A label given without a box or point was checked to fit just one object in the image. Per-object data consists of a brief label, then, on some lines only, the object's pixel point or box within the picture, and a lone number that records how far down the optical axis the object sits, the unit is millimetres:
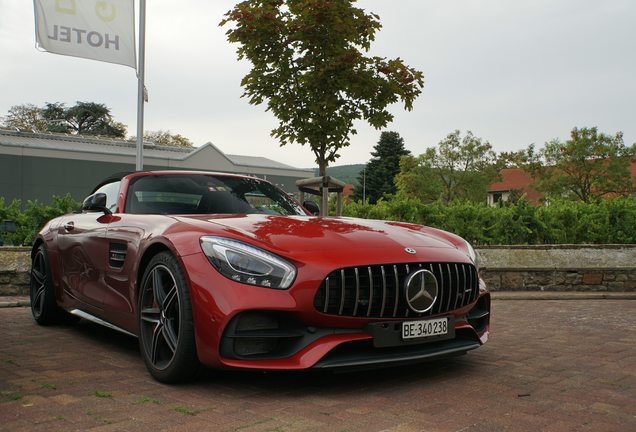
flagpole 12237
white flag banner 11195
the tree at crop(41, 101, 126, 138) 80000
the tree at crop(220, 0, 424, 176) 9406
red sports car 3395
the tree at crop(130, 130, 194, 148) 74875
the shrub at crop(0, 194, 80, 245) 8758
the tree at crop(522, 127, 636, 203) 55312
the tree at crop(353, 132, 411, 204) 81875
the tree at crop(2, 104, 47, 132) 70812
